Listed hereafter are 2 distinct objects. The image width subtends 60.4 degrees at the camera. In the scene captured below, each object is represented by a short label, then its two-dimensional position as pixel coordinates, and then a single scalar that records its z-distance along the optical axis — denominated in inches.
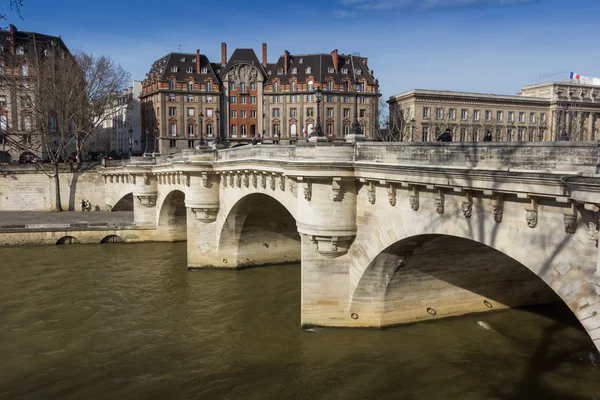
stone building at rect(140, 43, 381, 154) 2731.3
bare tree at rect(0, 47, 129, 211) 1759.4
